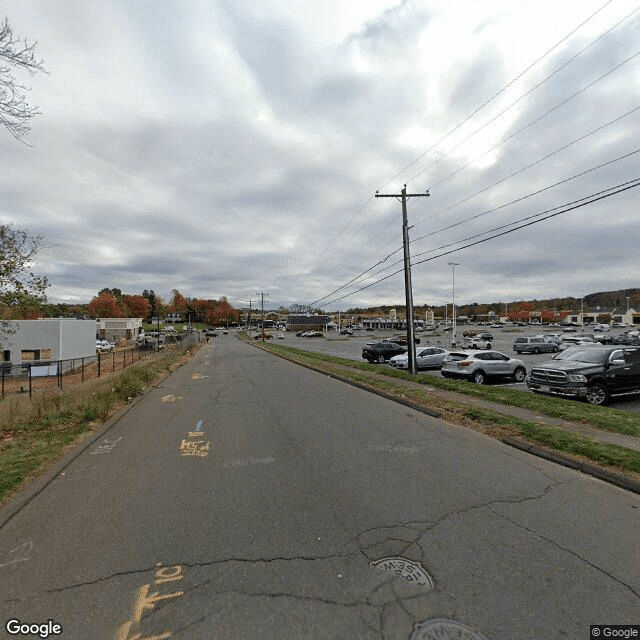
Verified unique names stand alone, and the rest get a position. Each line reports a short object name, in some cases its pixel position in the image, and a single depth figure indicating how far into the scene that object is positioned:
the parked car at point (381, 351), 27.72
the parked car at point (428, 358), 22.44
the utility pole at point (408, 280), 17.05
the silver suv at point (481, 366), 16.17
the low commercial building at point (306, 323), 136.50
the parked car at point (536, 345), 31.95
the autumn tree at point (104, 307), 120.88
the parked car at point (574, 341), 34.09
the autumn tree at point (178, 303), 169.88
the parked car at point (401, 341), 37.12
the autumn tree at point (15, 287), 7.98
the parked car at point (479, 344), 37.31
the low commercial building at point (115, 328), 81.94
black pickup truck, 11.26
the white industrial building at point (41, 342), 35.47
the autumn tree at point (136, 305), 150.93
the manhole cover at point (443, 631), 2.57
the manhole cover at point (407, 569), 3.17
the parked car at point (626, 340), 34.01
